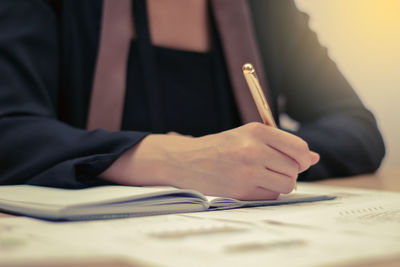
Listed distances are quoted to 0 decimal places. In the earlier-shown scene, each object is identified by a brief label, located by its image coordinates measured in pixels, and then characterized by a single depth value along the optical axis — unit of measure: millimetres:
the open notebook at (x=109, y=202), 383
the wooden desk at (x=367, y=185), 246
